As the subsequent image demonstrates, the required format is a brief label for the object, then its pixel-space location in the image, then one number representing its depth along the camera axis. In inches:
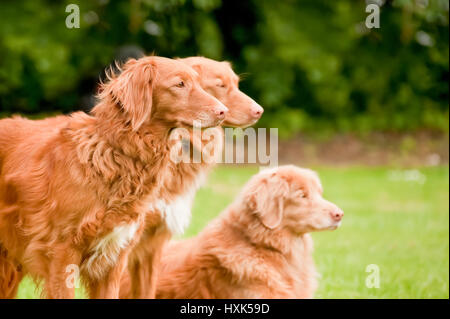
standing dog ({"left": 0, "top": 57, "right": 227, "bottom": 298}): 319.3
